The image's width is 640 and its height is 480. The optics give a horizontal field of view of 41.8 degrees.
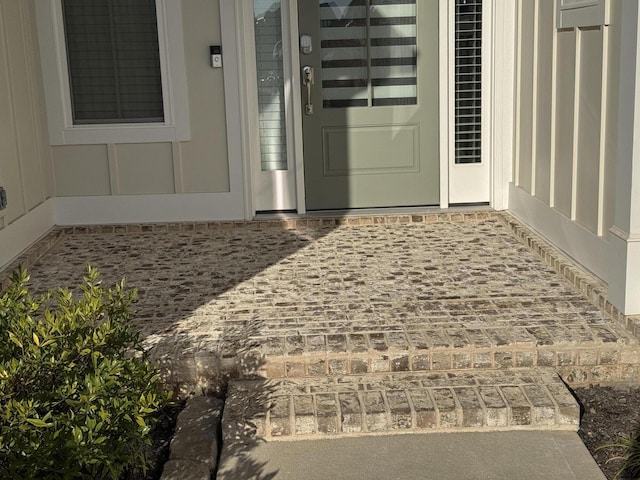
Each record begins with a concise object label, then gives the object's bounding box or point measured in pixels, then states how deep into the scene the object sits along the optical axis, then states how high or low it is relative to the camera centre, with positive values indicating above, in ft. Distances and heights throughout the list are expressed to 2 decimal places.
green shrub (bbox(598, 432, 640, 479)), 10.15 -4.67
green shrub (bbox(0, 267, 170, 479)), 8.29 -3.07
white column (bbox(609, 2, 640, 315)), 12.68 -1.60
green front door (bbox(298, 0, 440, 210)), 21.31 -0.49
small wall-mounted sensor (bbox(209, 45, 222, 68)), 20.90 +0.84
